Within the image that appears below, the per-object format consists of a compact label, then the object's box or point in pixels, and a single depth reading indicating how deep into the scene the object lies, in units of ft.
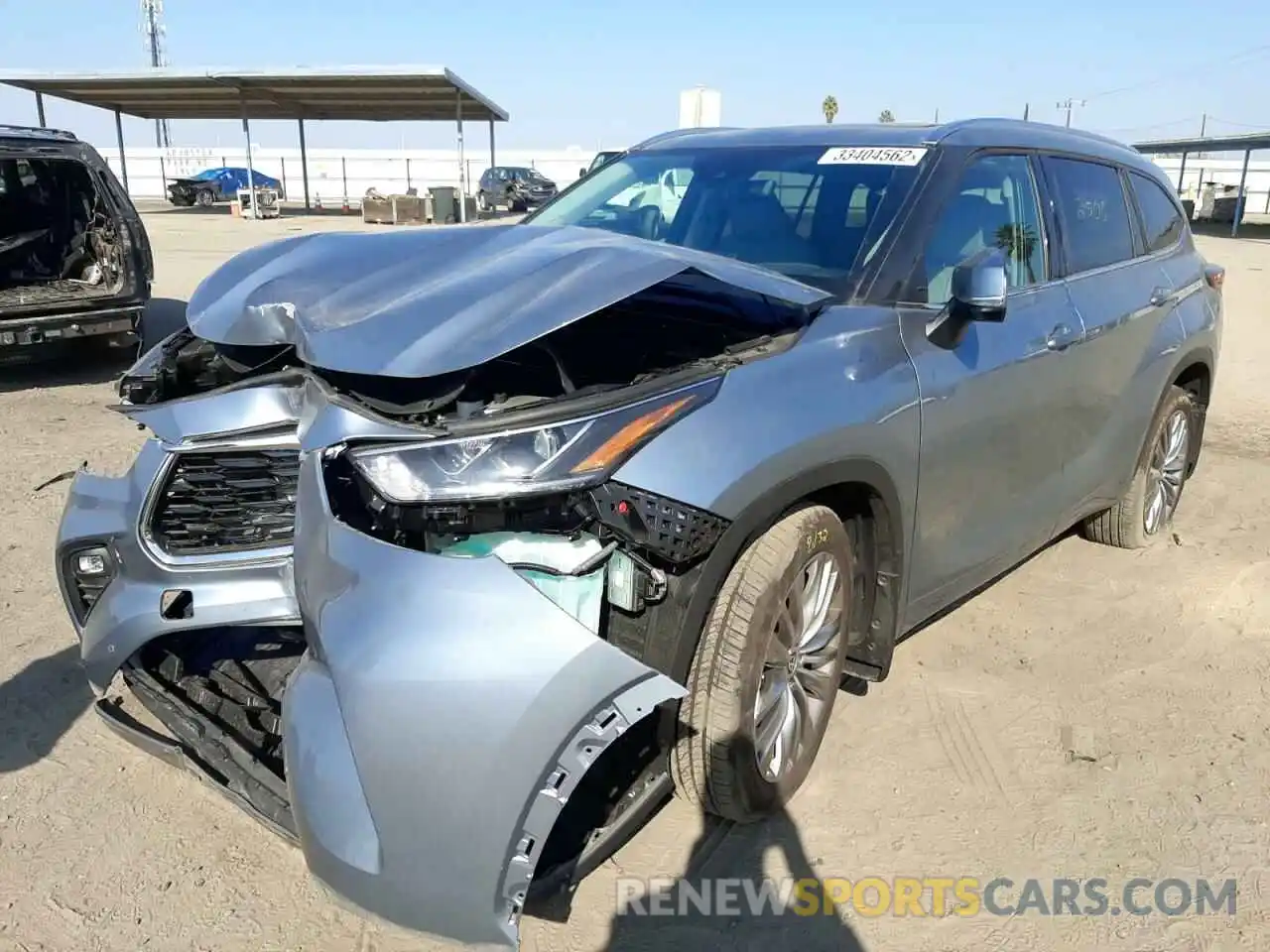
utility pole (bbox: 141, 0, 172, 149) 284.82
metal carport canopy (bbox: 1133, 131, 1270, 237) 112.88
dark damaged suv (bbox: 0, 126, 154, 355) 25.41
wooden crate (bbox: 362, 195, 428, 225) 98.73
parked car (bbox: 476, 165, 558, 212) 113.59
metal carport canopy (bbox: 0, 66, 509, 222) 90.02
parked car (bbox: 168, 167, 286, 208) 126.93
